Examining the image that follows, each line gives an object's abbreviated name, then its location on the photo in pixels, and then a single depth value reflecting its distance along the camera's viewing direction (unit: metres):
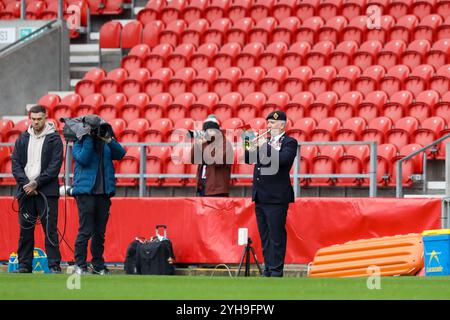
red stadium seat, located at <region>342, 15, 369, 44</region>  21.84
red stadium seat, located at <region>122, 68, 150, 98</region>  22.09
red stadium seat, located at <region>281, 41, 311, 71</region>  21.55
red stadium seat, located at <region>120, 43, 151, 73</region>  23.03
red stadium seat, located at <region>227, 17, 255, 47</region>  22.84
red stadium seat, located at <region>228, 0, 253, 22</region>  23.65
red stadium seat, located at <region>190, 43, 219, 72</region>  22.31
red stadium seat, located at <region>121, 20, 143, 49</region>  24.17
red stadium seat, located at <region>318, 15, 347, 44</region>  22.00
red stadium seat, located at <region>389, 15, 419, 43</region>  21.52
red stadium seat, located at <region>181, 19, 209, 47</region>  23.27
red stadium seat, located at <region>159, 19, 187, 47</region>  23.55
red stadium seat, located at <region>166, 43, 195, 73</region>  22.53
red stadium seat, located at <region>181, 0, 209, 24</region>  24.08
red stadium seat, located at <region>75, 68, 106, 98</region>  22.59
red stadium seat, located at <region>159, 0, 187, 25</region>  24.31
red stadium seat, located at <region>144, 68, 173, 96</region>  21.86
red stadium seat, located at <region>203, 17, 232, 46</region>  23.03
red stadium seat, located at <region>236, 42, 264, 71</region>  21.94
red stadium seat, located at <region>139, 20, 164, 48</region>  23.91
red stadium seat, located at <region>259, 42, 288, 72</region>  21.73
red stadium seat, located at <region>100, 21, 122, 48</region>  24.22
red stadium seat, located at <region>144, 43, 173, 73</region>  22.80
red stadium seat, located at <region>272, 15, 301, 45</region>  22.42
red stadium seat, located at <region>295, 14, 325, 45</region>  22.16
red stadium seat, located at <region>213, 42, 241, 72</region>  22.14
